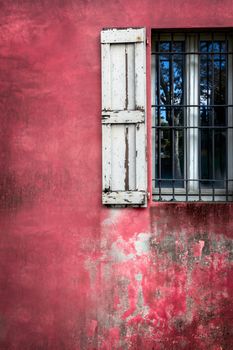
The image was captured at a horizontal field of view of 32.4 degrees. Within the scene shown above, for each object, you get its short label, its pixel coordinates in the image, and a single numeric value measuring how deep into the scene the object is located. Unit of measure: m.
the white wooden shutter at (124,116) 3.85
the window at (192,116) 4.04
